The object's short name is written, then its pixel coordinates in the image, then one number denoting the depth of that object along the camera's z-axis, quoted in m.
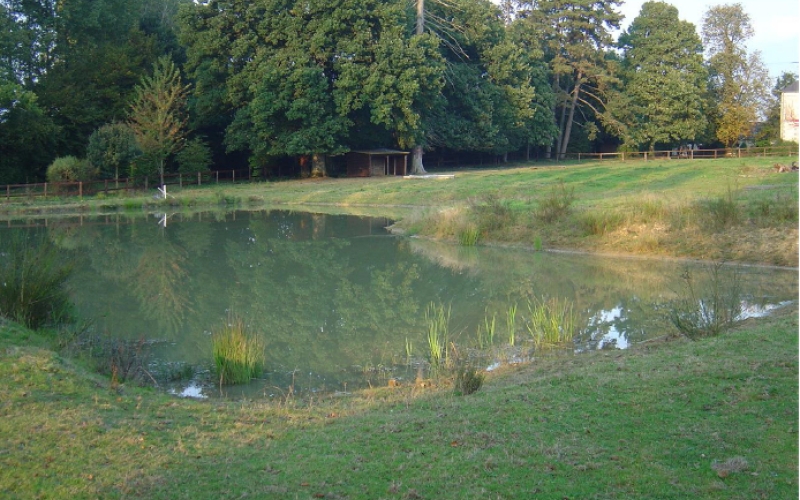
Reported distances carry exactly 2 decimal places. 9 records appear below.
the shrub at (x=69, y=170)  41.99
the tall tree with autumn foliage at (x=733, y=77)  66.06
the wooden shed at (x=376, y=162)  55.47
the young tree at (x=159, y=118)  45.75
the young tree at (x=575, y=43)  68.50
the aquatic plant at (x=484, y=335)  11.91
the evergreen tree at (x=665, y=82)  65.56
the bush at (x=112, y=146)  43.06
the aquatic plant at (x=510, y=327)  11.69
